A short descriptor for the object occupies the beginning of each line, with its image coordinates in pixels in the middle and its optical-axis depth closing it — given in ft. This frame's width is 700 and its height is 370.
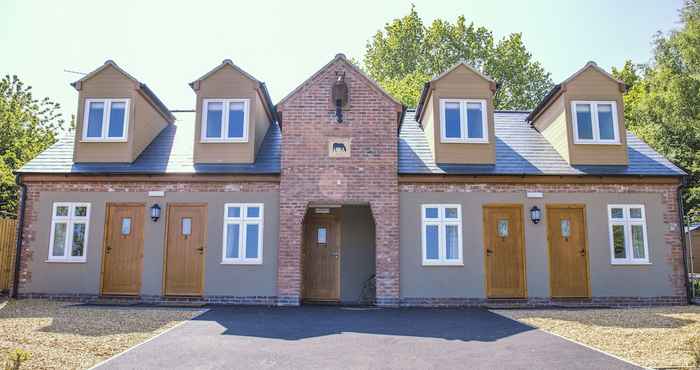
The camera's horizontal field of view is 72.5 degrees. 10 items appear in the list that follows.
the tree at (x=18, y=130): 66.49
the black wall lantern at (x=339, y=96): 40.65
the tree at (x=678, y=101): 77.15
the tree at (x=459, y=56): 115.65
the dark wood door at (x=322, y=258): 42.88
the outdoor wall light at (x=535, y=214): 39.40
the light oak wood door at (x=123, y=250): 39.40
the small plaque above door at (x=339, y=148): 40.04
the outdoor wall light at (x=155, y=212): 39.50
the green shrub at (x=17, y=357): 15.48
